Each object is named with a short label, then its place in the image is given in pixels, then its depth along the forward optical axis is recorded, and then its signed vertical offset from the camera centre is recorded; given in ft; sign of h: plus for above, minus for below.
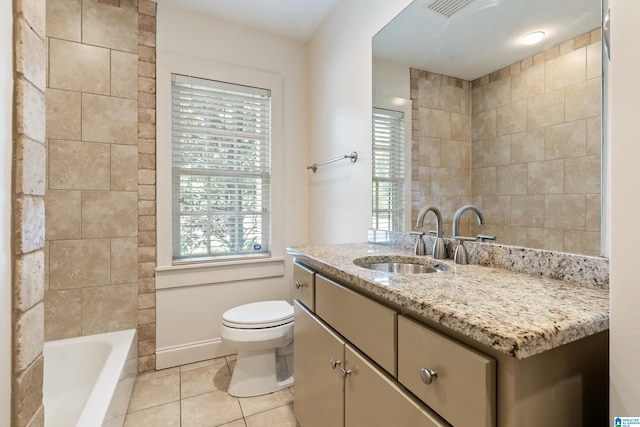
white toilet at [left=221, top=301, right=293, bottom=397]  5.96 -2.61
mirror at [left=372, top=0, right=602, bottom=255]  2.99 +1.23
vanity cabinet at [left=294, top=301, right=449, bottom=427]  2.57 -1.86
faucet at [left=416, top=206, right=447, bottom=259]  4.23 -0.30
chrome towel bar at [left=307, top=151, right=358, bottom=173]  6.41 +1.20
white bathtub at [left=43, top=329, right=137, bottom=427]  4.85 -2.98
